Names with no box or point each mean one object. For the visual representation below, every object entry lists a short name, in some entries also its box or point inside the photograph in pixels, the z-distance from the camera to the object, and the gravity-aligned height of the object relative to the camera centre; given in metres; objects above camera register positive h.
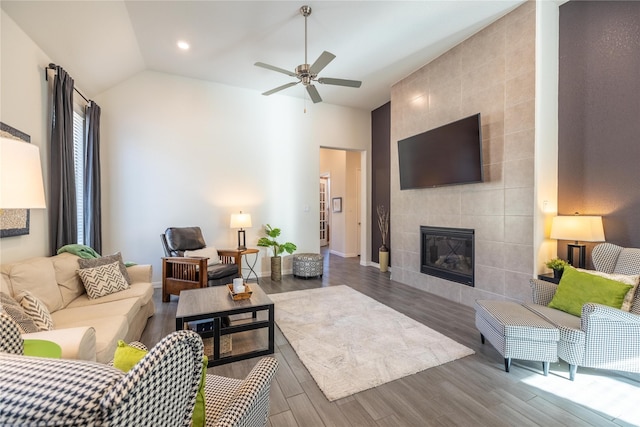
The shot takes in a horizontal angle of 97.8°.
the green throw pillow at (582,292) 2.02 -0.66
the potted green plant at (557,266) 2.70 -0.58
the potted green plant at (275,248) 4.96 -0.71
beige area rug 2.08 -1.24
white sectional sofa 1.47 -0.76
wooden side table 5.07 -1.06
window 3.63 +0.62
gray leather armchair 3.55 -0.78
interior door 9.52 -0.30
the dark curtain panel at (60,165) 2.76 +0.45
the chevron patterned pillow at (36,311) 1.74 -0.64
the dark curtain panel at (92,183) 3.64 +0.35
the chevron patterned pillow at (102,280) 2.54 -0.66
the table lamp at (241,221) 4.54 -0.20
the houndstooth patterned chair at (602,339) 1.88 -0.91
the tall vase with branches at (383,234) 5.55 -0.54
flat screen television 3.33 +0.70
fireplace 3.66 -0.65
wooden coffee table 2.20 -0.83
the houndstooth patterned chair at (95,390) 0.46 -0.32
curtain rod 2.73 +1.40
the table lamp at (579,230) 2.54 -0.22
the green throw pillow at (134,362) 0.79 -0.44
